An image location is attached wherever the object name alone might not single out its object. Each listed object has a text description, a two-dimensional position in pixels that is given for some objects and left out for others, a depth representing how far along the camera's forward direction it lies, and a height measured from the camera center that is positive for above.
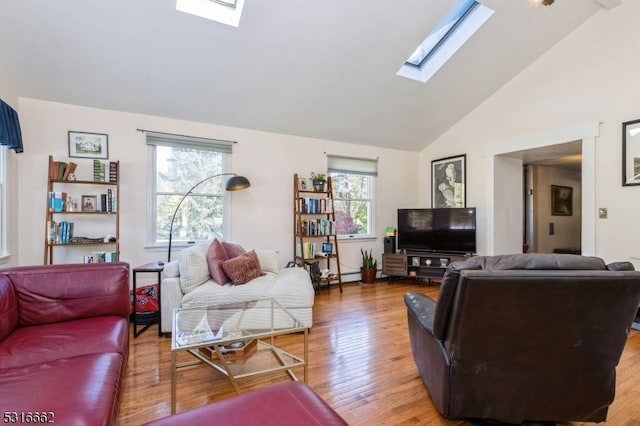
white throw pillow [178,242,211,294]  2.77 -0.52
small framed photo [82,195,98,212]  3.21 +0.12
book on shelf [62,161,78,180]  3.11 +0.46
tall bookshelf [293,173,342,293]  4.30 -0.20
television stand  4.71 -0.80
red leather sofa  1.03 -0.65
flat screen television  4.50 -0.24
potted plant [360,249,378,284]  4.84 -0.90
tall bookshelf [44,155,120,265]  3.05 +0.01
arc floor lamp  3.52 +0.34
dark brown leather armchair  1.25 -0.55
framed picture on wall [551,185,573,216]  5.66 +0.28
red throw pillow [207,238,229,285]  2.90 -0.47
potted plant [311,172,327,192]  4.44 +0.49
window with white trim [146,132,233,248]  3.63 +0.34
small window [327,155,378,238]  4.86 +0.35
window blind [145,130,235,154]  3.55 +0.90
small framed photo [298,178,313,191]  4.43 +0.45
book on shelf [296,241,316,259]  4.20 -0.51
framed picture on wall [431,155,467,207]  4.84 +0.56
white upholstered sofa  2.71 -0.70
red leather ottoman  0.96 -0.67
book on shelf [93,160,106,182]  3.21 +0.46
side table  2.71 -0.98
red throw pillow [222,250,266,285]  2.91 -0.54
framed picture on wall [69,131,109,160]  3.23 +0.76
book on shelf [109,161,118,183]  3.27 +0.46
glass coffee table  1.66 -0.77
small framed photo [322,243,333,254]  4.48 -0.50
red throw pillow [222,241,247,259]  3.30 -0.40
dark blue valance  2.42 +0.72
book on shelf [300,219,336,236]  4.36 -0.19
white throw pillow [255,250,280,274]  3.51 -0.54
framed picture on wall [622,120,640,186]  3.09 +0.65
